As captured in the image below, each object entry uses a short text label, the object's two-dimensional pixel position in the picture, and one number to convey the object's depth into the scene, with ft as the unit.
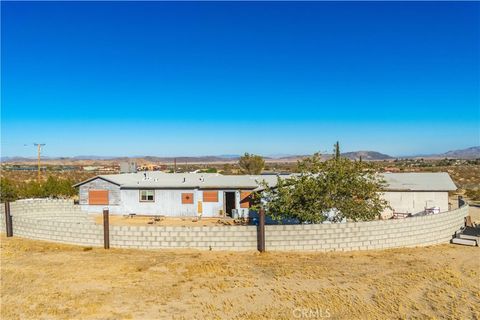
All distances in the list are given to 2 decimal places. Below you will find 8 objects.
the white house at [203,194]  88.38
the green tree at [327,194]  60.70
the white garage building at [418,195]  87.04
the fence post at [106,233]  58.65
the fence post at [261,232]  54.13
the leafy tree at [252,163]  223.30
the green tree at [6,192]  111.21
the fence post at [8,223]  68.35
